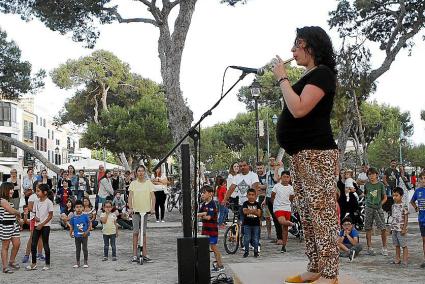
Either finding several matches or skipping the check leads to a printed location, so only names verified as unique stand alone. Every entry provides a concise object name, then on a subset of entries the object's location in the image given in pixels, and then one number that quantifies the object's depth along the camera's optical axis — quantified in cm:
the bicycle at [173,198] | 2391
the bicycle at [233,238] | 1164
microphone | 433
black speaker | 596
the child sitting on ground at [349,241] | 1054
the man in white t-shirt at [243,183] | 1234
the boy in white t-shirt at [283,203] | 1174
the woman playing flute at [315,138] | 360
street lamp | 1970
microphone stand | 527
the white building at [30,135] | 5844
